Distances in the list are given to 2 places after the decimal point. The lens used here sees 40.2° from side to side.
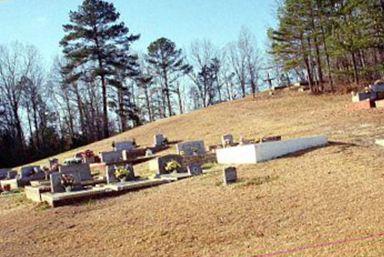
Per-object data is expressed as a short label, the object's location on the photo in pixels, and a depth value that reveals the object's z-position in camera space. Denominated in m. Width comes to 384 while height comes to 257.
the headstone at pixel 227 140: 20.64
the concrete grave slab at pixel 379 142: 13.83
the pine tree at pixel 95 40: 41.44
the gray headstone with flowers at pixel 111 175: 15.07
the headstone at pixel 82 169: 17.11
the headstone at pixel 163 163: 16.02
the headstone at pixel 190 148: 20.20
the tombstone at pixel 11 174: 23.69
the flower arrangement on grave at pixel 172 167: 15.77
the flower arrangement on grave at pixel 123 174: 14.73
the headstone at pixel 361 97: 23.36
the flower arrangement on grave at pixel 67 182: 13.91
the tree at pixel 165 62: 51.72
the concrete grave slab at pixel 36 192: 14.08
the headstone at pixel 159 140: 26.75
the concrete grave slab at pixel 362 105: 21.92
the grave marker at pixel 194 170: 14.76
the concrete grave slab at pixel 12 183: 20.38
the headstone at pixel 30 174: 20.47
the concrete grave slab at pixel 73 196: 12.41
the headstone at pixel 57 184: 13.93
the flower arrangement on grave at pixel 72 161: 20.02
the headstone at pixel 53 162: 23.23
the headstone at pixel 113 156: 23.05
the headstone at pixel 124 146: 26.31
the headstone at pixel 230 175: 11.95
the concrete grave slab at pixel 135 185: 13.16
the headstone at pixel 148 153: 23.49
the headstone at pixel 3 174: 26.36
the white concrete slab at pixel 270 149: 14.88
